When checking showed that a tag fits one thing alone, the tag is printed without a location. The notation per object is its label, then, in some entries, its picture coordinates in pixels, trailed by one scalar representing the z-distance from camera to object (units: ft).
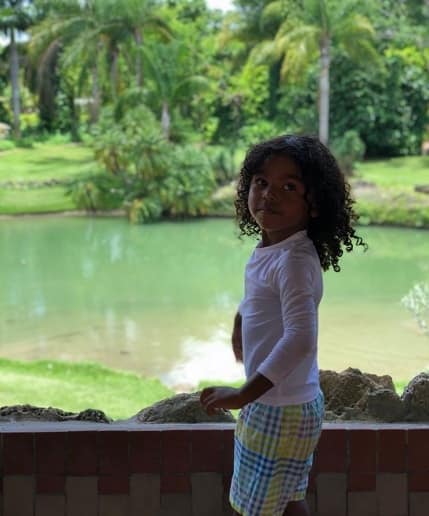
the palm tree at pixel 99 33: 54.90
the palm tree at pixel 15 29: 63.52
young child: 4.09
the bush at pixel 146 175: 45.96
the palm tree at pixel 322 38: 50.24
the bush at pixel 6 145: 60.13
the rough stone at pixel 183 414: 5.35
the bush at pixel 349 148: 49.96
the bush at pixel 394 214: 42.29
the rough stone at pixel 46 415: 5.55
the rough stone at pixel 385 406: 5.35
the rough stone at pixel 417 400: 5.32
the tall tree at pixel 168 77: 50.57
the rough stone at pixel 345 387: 5.79
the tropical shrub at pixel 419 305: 21.90
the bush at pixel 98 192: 47.16
